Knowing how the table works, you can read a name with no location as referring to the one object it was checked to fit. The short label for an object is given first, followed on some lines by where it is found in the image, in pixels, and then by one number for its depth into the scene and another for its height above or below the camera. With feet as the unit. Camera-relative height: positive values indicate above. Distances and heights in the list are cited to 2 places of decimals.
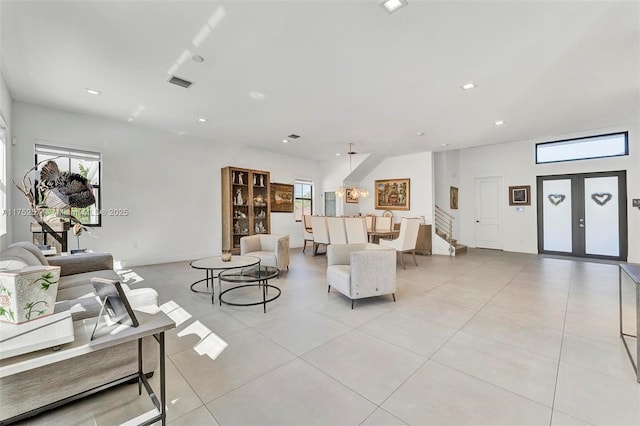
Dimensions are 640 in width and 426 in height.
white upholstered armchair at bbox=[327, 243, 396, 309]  10.95 -2.64
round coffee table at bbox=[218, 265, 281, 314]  11.06 -3.27
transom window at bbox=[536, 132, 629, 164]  20.63 +4.95
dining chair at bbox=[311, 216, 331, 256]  21.61 -1.46
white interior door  26.71 -0.31
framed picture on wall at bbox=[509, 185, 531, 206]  24.84 +1.33
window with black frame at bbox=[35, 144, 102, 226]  15.72 +3.06
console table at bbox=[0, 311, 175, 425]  3.47 -1.84
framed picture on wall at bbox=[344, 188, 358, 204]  28.47 +1.55
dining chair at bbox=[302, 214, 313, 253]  25.81 -1.50
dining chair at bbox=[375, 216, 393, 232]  24.59 -1.18
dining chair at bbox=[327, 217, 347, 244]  20.38 -1.37
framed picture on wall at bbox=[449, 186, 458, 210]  27.93 +1.35
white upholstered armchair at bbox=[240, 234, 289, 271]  15.66 -2.19
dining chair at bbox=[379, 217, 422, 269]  18.84 -1.77
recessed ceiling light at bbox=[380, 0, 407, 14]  7.30 +5.66
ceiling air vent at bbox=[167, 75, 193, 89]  11.60 +5.83
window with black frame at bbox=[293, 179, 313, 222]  28.99 +1.58
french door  20.70 -0.53
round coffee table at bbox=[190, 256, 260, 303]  11.23 -2.20
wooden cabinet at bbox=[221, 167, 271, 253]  22.31 +0.73
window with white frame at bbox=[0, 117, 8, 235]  11.84 +1.82
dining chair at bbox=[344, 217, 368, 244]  20.02 -1.29
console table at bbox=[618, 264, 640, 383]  6.27 -1.96
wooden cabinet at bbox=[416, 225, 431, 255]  24.66 -2.69
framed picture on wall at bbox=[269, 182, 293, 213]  26.84 +1.58
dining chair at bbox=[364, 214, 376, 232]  26.38 -1.06
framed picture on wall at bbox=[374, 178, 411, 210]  27.09 +1.80
